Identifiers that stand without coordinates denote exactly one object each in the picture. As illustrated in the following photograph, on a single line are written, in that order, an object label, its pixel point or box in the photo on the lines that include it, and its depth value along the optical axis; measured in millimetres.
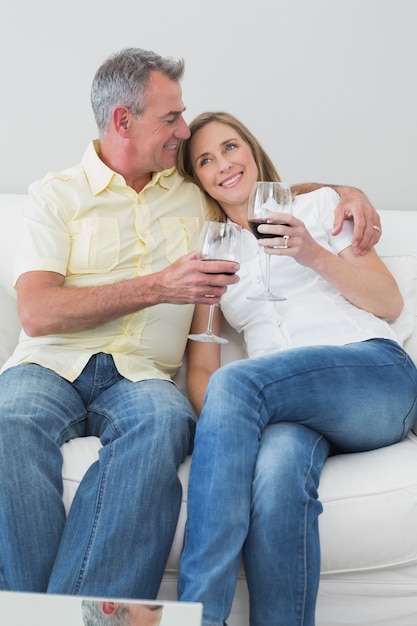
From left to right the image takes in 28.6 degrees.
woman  1529
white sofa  1688
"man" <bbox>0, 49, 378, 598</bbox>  1589
